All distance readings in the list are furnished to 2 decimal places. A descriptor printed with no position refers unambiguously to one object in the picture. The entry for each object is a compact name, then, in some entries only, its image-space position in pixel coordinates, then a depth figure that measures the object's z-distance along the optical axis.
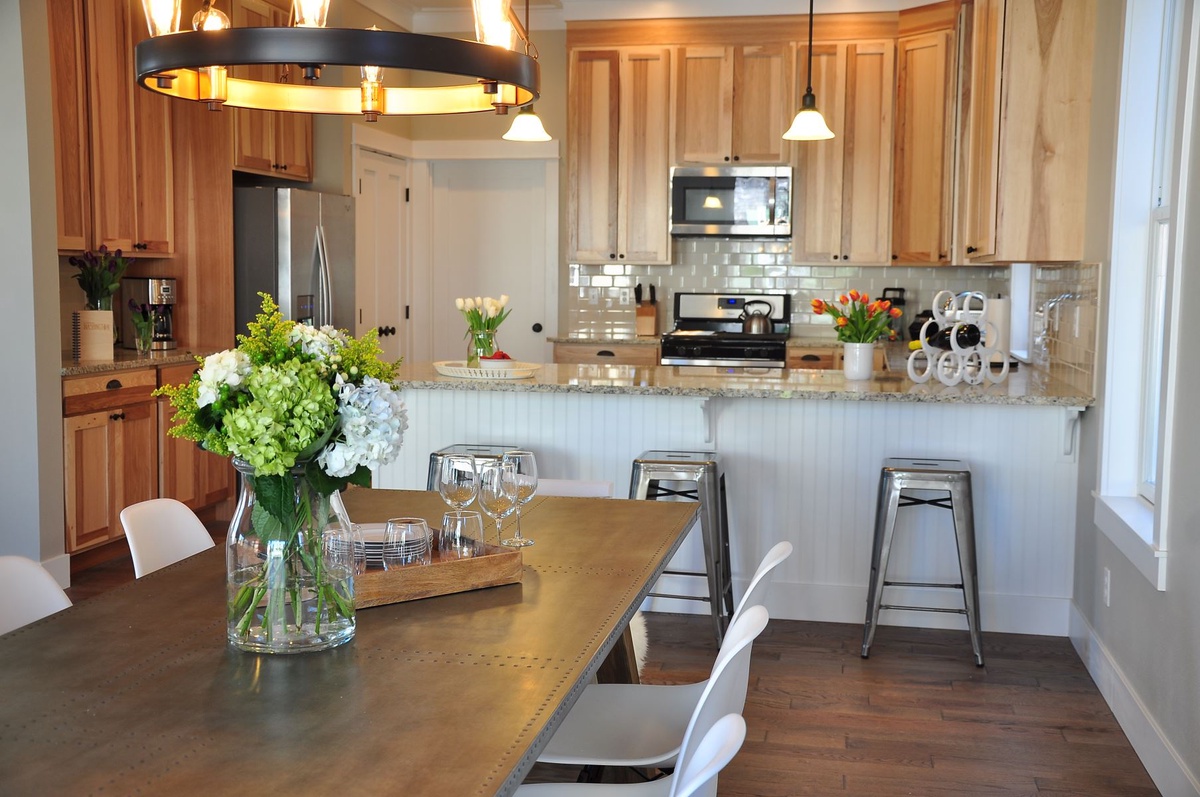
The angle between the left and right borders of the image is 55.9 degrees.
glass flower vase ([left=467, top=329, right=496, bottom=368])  4.54
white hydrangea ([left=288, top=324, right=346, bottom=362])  1.78
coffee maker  5.55
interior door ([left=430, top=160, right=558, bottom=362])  7.65
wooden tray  2.01
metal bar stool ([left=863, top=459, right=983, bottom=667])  3.81
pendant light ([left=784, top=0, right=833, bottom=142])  4.98
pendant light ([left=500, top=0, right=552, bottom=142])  4.91
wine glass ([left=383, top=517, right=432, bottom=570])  2.11
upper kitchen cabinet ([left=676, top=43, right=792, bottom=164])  6.76
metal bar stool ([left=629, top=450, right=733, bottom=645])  3.97
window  3.46
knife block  7.21
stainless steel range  6.66
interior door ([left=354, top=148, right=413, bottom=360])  6.98
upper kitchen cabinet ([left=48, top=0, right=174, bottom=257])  4.76
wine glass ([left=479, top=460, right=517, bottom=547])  2.29
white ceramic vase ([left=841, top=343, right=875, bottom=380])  4.39
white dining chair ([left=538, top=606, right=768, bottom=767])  1.71
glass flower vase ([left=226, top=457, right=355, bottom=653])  1.75
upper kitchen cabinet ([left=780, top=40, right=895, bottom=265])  6.67
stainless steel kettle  7.09
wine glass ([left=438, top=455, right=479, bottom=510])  2.32
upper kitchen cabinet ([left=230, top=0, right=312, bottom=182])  5.82
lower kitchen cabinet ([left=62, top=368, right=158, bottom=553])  4.70
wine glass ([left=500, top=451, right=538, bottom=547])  2.37
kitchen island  4.15
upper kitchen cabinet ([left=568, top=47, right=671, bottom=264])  6.88
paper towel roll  4.77
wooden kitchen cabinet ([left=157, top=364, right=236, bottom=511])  5.28
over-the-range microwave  6.78
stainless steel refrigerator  5.87
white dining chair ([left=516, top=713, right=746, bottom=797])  1.40
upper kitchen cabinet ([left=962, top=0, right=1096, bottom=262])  4.09
